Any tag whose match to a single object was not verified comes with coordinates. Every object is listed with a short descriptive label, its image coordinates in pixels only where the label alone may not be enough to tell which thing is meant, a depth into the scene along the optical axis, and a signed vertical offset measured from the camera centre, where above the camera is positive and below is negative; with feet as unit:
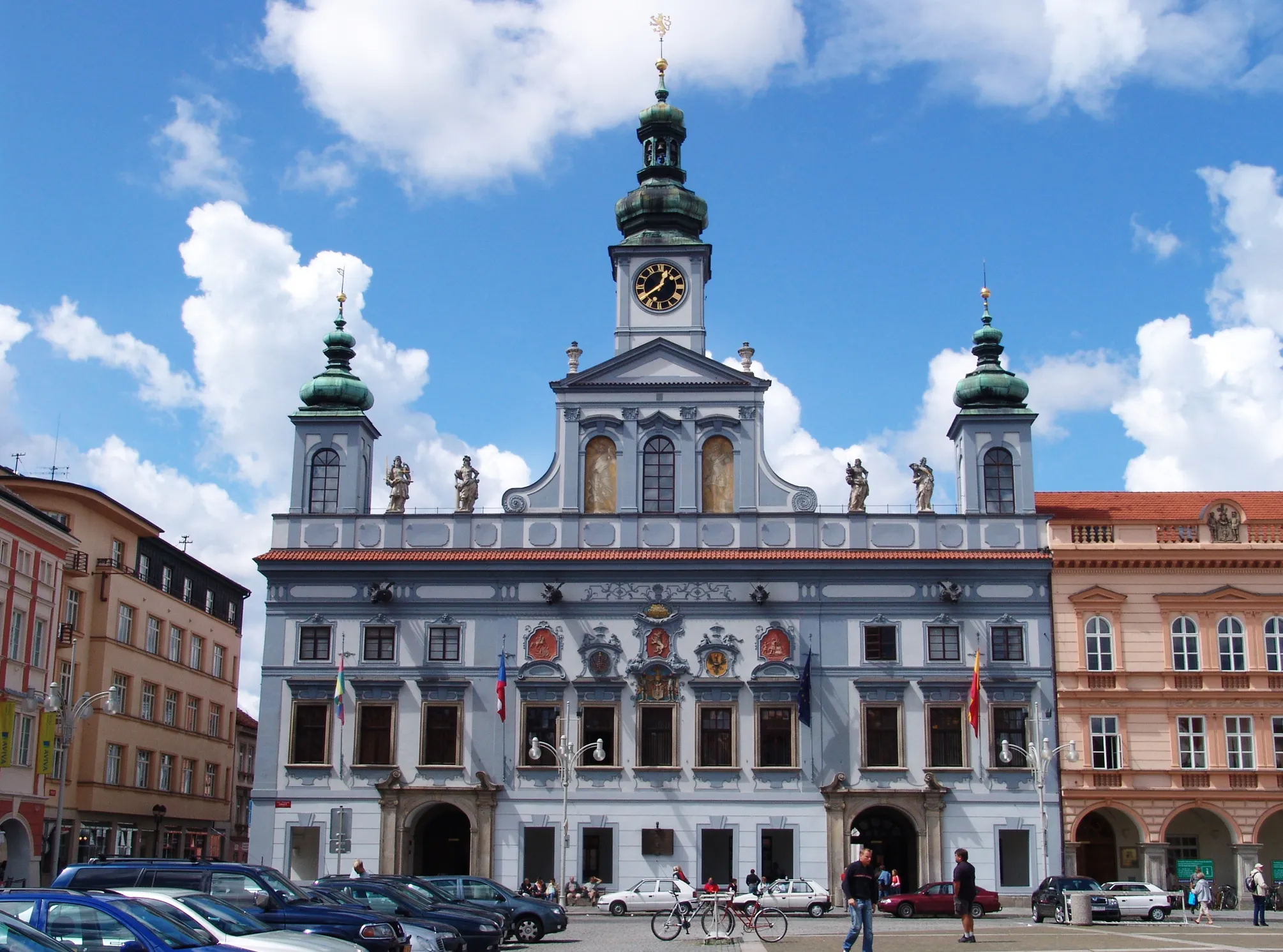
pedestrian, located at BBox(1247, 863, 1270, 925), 125.70 -6.81
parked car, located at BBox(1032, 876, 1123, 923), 132.16 -8.03
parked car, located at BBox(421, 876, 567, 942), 106.63 -7.36
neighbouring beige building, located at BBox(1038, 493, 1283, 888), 159.12 +13.43
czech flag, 159.12 +12.14
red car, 144.05 -9.12
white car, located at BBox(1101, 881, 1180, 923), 136.77 -8.40
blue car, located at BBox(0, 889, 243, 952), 54.39 -4.52
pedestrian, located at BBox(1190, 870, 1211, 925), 131.13 -7.38
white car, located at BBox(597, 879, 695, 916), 142.61 -9.11
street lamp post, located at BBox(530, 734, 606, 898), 157.28 +5.19
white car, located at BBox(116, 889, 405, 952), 59.93 -5.37
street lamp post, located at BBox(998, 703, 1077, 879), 155.53 +5.53
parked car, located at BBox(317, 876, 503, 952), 91.50 -6.88
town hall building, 160.04 +15.94
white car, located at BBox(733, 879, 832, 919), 142.10 -8.60
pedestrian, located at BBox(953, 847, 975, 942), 87.61 -4.78
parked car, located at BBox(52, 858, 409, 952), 76.18 -4.67
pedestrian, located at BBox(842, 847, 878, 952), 77.00 -4.31
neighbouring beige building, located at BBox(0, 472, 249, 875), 181.98 +15.53
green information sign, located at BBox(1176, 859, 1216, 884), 160.04 -6.01
